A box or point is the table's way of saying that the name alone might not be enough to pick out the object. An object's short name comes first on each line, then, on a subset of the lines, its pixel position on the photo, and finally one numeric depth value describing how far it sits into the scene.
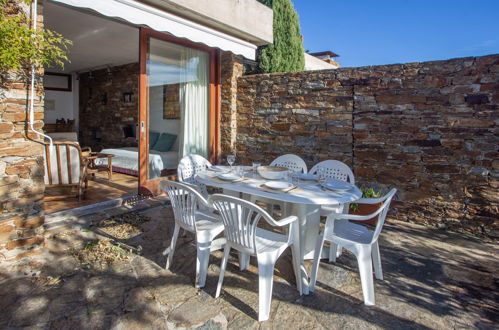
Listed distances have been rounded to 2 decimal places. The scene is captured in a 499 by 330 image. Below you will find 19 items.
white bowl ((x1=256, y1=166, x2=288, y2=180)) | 3.04
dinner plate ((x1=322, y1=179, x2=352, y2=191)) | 2.73
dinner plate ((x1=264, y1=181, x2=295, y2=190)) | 2.66
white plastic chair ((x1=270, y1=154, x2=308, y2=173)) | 4.05
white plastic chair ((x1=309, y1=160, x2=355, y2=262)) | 3.64
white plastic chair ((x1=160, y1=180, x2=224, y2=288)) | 2.55
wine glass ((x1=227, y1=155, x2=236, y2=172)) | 3.43
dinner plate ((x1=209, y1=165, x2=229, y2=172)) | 3.49
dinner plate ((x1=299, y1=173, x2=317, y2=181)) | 3.05
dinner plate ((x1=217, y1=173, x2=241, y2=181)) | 2.97
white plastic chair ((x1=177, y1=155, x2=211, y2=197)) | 3.67
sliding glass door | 4.84
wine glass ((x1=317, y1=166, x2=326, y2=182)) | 3.78
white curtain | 5.56
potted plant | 4.23
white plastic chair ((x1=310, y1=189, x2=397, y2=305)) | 2.39
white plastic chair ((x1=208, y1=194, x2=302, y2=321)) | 2.17
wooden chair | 4.22
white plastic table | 2.50
